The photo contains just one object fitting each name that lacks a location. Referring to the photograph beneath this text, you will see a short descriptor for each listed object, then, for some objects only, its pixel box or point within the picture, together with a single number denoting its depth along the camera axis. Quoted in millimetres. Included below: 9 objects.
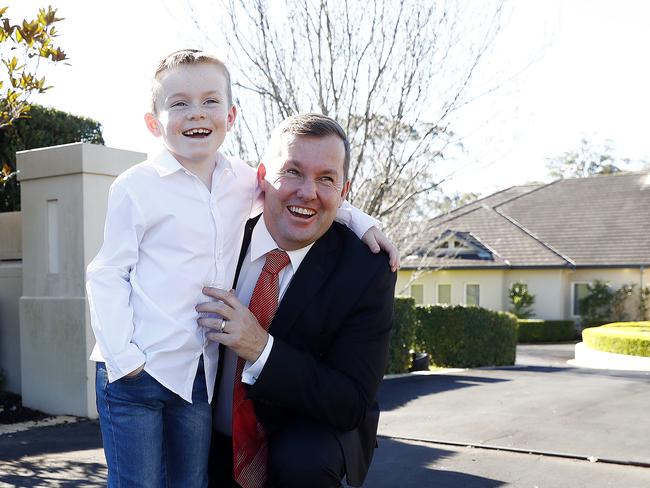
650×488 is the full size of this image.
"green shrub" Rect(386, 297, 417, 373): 12279
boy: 2738
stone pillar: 7180
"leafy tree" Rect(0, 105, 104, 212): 8977
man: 2836
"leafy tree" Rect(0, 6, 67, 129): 6043
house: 30078
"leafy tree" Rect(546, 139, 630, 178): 55844
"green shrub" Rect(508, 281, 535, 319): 29906
